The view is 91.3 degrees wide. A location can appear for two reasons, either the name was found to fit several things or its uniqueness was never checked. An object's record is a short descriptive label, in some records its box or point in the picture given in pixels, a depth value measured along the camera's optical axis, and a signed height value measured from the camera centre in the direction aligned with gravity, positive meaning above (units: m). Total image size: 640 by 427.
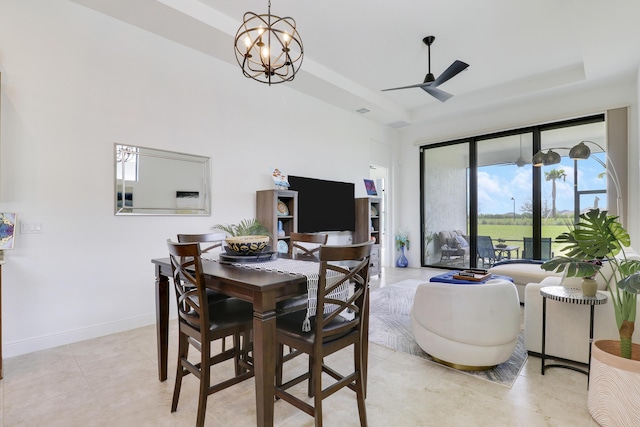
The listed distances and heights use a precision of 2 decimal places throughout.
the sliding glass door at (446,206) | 6.41 +0.20
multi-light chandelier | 2.00 +1.99
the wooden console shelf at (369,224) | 5.78 -0.18
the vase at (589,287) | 2.14 -0.50
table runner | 1.52 -0.31
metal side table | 2.10 -0.57
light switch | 2.65 -0.11
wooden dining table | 1.43 -0.41
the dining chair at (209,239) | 2.21 -0.20
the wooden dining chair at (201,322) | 1.61 -0.60
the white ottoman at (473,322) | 2.24 -0.78
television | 4.88 +0.18
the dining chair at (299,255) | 1.87 -0.34
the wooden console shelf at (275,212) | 4.18 +0.04
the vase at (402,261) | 6.98 -1.04
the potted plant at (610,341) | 1.62 -0.67
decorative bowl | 2.08 -0.20
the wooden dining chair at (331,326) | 1.51 -0.60
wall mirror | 3.18 +0.36
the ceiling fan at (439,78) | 3.58 +1.69
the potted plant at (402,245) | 6.98 -0.67
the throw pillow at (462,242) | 6.38 -0.55
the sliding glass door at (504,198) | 5.69 +0.33
